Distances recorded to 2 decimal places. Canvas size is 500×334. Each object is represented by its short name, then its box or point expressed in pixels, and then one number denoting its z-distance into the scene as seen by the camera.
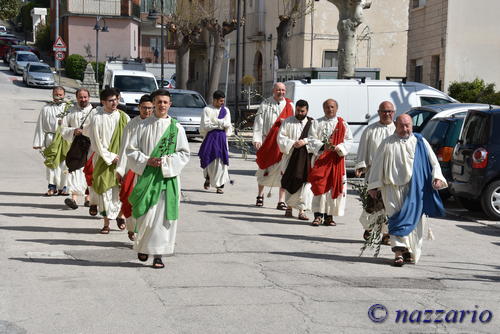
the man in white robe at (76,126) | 14.12
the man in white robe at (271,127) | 15.45
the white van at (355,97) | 20.34
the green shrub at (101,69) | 62.49
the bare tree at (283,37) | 35.34
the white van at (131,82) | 33.72
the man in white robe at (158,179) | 9.77
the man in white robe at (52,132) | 16.09
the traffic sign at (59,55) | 47.21
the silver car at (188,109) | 29.72
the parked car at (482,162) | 14.48
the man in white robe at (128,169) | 10.52
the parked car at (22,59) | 61.41
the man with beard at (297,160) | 14.16
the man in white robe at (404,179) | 10.38
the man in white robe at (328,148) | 13.45
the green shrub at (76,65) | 64.88
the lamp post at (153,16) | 47.63
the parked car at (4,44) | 76.75
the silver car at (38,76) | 53.66
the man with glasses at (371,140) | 11.93
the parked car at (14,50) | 69.81
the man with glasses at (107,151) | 12.27
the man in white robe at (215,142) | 17.97
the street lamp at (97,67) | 56.99
